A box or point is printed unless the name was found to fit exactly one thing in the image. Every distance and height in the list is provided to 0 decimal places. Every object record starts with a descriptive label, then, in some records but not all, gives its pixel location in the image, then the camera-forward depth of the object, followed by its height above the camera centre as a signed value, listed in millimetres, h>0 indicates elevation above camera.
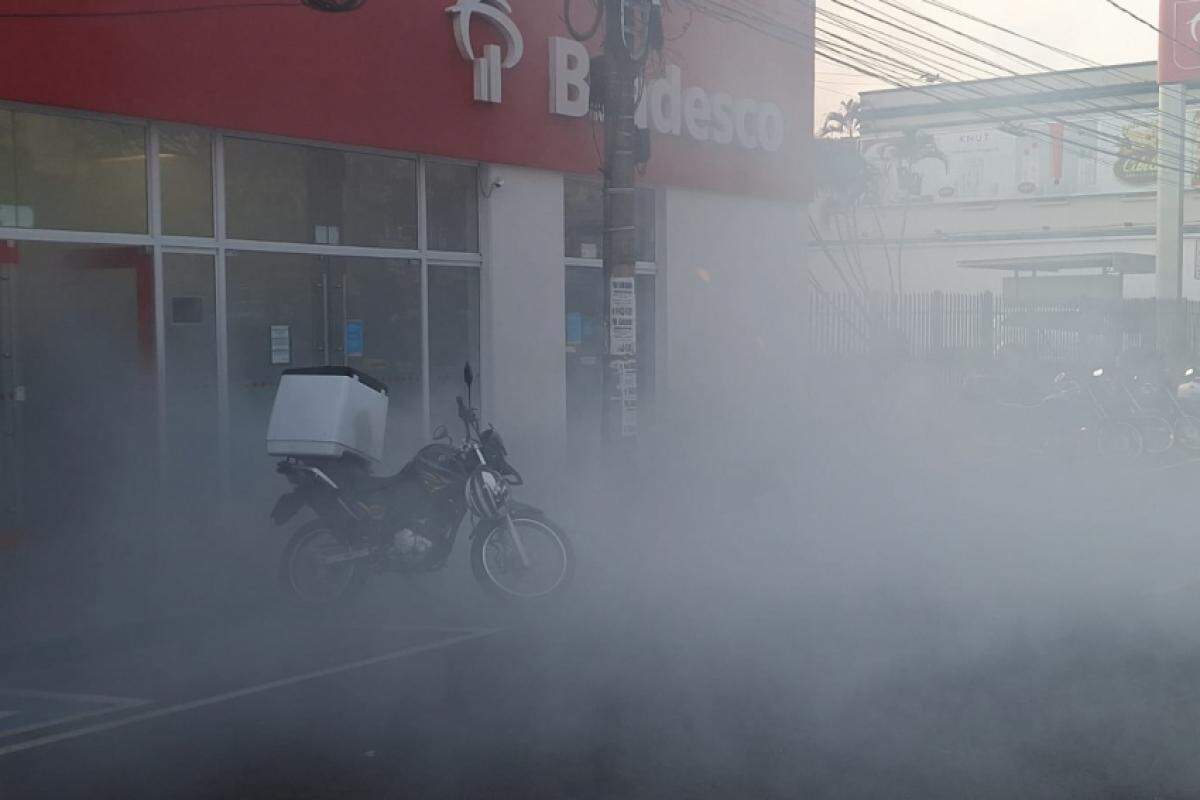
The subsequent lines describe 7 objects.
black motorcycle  9586 -1413
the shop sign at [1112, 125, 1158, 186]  47250 +5172
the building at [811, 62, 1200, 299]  49156 +4773
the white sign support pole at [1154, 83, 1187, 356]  31594 +1653
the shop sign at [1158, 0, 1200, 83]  36062 +6769
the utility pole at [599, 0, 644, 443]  12680 +656
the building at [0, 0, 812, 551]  11633 +820
